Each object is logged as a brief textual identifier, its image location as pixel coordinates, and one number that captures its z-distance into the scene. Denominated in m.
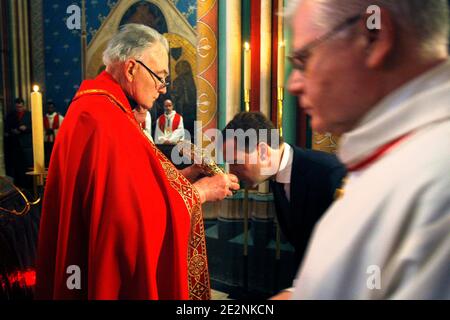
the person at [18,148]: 6.66
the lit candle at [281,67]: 1.98
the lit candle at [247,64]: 2.17
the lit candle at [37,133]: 1.49
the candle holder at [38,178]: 1.50
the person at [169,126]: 5.82
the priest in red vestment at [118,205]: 1.28
